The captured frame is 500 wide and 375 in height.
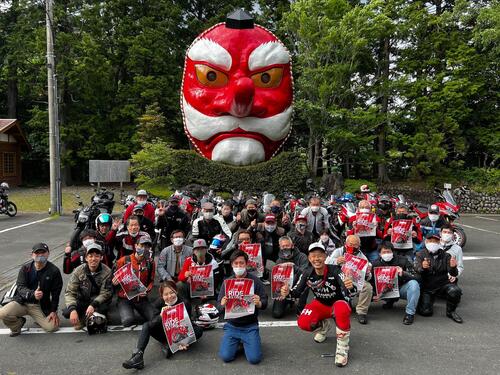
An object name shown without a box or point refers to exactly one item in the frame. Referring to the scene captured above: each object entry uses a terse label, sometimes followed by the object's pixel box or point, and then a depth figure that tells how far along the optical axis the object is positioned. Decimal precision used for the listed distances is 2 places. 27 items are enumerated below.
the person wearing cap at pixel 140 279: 4.36
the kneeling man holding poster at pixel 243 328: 3.72
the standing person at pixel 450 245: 5.14
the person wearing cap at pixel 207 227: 6.00
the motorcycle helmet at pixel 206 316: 4.44
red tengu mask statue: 13.27
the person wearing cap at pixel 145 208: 6.65
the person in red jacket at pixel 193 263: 4.68
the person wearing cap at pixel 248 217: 6.19
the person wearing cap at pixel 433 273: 4.84
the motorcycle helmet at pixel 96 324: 4.28
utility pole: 13.12
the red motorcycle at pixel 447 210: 7.73
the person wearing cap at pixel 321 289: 3.96
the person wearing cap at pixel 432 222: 6.85
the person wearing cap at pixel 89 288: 4.37
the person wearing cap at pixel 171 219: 6.84
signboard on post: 14.48
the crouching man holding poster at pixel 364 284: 4.64
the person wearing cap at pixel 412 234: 5.85
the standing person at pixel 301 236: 5.79
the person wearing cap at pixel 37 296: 4.30
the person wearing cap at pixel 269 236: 5.77
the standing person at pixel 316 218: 6.44
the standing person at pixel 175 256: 5.09
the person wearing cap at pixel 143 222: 6.12
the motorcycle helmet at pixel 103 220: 5.40
